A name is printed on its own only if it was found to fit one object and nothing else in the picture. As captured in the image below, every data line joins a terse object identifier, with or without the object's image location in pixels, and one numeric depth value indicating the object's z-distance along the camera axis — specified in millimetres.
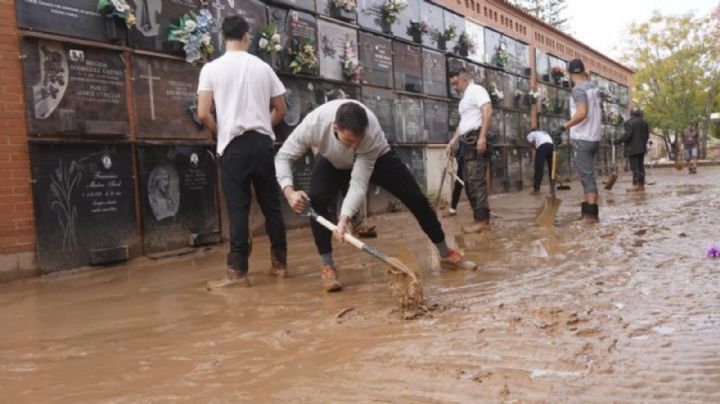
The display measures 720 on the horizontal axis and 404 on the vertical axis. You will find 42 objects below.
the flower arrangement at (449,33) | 11836
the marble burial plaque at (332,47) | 8289
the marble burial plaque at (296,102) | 7445
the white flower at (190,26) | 5938
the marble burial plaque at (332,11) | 8359
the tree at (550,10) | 38375
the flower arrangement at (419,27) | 10762
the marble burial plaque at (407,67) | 10180
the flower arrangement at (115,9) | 5168
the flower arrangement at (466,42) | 12414
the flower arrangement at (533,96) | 15836
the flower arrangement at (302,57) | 7516
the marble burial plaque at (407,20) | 10320
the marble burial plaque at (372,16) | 9375
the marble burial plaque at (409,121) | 10023
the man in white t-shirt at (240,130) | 3891
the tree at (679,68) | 29578
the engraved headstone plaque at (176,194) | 5555
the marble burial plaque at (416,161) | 10102
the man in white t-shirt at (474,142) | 6102
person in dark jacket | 11344
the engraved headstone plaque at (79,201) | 4707
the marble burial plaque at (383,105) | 9258
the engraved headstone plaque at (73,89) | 4719
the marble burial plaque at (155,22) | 5594
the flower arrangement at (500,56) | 14227
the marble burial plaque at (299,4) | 7484
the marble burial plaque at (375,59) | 9312
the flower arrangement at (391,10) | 9852
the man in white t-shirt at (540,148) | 11578
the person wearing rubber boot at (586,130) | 6266
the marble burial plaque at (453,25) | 12031
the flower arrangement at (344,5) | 8570
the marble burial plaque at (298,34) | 7517
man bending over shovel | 3336
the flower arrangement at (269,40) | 6941
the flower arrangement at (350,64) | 8609
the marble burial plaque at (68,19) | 4719
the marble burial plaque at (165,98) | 5570
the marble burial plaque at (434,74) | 11023
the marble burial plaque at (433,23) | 11219
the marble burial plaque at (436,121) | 10898
